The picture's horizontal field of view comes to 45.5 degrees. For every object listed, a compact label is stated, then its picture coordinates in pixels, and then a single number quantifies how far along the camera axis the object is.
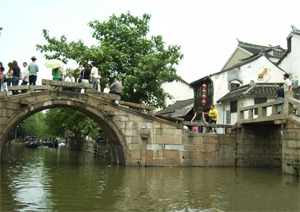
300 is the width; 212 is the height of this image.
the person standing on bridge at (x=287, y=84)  13.36
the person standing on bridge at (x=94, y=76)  15.80
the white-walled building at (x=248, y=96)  23.38
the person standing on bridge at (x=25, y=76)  14.69
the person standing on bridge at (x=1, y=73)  14.35
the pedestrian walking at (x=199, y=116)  17.52
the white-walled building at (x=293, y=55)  25.41
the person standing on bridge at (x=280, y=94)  14.50
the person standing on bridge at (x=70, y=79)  16.07
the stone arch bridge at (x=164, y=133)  13.91
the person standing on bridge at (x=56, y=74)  15.27
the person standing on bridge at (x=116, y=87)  16.20
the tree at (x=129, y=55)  20.31
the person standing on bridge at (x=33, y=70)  14.32
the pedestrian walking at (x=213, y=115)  17.55
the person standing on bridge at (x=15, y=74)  14.41
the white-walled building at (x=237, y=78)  26.75
